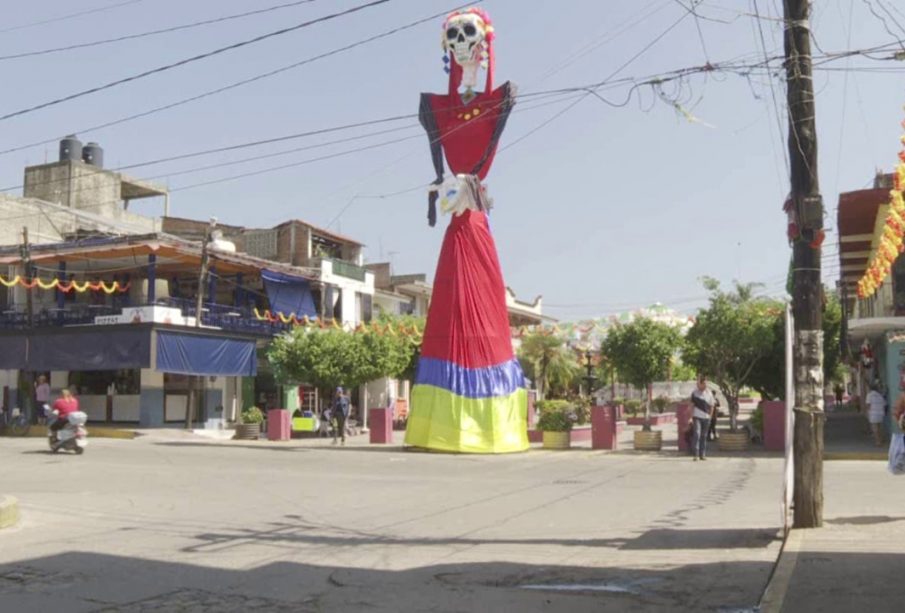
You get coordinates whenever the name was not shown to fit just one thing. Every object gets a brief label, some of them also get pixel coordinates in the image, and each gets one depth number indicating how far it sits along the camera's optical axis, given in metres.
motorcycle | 21.53
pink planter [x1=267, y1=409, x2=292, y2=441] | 30.53
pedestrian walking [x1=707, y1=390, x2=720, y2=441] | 26.45
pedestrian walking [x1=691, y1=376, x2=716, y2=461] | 18.95
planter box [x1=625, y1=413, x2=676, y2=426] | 46.28
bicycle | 32.56
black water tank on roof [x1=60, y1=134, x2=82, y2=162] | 53.22
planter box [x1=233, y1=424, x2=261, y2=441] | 31.42
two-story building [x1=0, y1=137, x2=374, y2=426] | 33.50
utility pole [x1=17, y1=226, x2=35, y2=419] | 34.09
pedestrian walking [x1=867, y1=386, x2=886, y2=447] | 22.89
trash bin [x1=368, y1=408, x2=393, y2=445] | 27.83
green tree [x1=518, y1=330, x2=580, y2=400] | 49.84
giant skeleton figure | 23.16
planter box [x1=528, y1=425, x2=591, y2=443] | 26.47
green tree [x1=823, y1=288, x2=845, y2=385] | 31.59
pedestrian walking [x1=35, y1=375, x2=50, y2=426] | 33.84
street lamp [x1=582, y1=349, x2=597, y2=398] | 34.56
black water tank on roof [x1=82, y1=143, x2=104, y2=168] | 55.16
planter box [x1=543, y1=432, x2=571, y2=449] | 24.58
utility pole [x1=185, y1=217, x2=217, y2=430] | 33.41
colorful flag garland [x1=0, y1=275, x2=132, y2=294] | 32.63
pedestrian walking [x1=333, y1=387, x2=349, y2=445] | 27.86
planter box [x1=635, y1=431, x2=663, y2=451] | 23.53
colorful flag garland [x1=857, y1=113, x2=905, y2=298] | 14.32
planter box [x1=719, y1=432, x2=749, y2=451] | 22.22
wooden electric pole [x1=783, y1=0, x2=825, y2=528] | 8.82
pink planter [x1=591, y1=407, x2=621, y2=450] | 24.03
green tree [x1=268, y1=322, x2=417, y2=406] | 30.09
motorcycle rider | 21.67
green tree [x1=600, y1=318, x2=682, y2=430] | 25.50
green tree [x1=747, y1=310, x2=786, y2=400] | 26.66
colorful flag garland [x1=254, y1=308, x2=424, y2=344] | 33.72
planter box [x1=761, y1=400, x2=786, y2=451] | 22.53
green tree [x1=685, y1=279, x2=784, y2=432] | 23.77
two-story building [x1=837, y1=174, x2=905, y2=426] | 20.78
